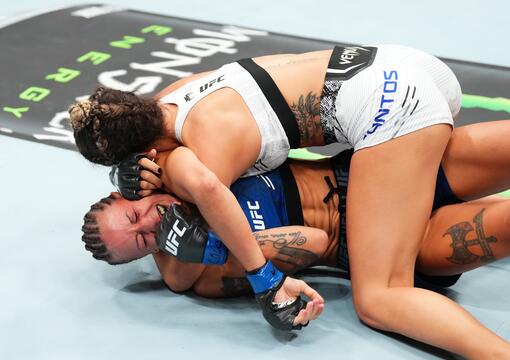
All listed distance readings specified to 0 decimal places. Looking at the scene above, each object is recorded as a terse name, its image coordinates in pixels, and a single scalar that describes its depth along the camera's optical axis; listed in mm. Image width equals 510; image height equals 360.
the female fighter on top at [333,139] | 2279
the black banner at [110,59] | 3670
